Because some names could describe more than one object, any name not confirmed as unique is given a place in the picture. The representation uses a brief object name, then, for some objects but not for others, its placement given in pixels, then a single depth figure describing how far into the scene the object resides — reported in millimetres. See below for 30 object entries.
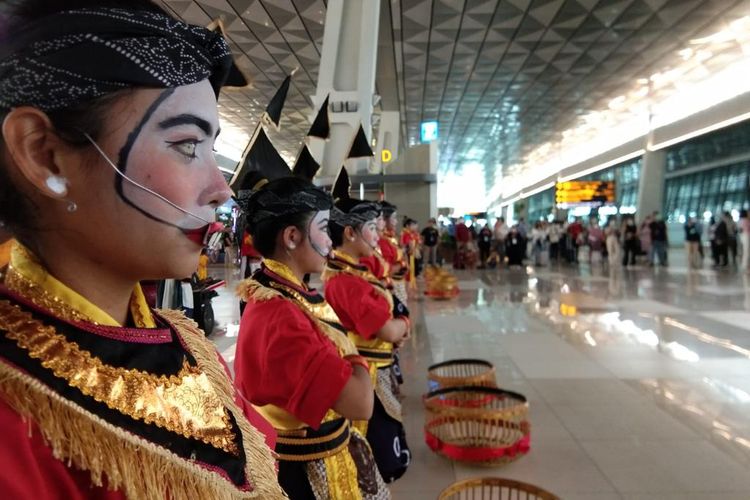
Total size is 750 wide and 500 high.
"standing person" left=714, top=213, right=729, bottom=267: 15469
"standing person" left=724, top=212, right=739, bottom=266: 15591
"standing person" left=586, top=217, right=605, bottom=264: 18672
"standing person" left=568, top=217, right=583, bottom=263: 19250
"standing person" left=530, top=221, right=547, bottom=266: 19188
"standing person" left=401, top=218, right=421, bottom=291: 10836
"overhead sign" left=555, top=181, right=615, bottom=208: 24875
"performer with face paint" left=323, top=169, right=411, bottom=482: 2646
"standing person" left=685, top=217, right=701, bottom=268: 15656
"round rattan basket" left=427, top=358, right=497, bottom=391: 4027
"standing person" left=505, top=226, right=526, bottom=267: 18266
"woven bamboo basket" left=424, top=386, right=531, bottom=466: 3273
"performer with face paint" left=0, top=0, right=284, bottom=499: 661
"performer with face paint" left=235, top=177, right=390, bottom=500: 1485
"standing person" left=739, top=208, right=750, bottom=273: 13709
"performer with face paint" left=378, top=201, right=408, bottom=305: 6173
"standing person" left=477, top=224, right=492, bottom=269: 18406
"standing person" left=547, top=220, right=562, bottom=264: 19906
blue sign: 22122
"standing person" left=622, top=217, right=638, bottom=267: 17328
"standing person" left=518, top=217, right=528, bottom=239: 18438
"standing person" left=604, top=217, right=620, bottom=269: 17555
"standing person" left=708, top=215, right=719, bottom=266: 15766
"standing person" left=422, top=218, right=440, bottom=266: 16062
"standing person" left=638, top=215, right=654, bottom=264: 16922
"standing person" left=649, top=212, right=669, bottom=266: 16453
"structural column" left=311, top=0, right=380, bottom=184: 9906
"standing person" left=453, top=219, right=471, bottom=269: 18062
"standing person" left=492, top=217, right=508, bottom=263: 18734
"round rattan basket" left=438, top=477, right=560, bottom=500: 2107
